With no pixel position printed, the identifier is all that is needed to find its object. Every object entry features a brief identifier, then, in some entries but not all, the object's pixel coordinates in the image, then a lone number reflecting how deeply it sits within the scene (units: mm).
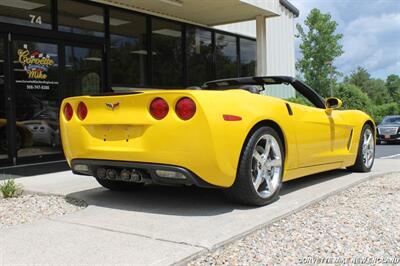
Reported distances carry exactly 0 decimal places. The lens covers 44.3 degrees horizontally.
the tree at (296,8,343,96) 38344
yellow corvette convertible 4035
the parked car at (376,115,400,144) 18983
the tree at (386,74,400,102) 124288
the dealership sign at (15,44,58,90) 8164
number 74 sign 8508
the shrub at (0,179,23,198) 5273
